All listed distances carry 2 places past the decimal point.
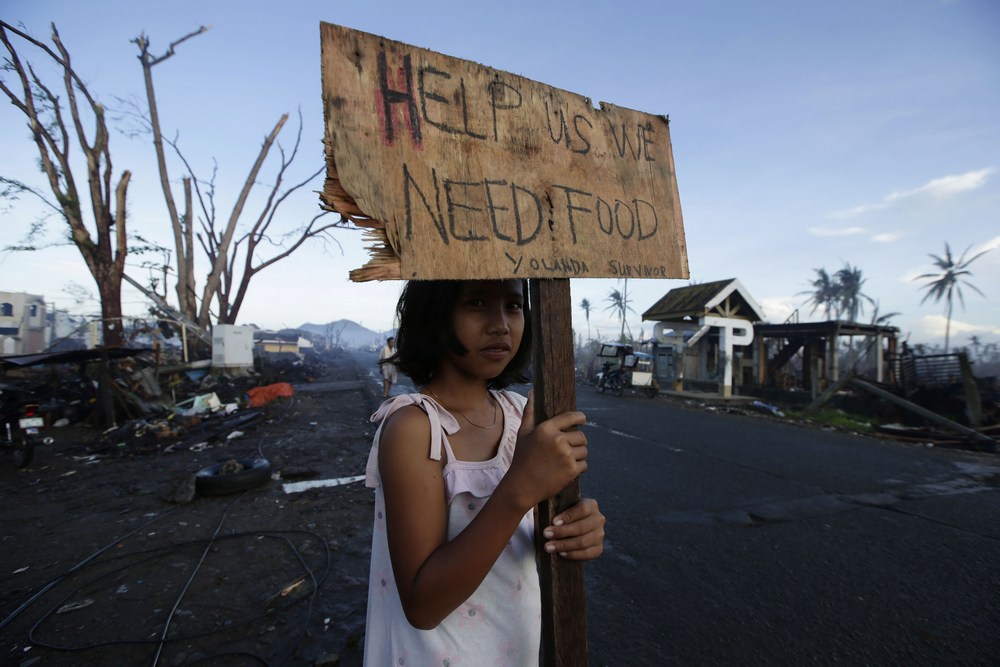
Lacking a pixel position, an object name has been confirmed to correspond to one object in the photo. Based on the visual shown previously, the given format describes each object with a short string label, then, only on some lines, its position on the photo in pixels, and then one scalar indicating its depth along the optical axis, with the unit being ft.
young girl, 2.84
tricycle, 55.21
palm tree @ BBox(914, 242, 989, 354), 125.49
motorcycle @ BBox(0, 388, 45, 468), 20.26
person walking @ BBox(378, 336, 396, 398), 34.45
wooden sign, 2.98
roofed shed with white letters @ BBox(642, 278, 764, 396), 53.52
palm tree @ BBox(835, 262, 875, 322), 167.94
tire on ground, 14.69
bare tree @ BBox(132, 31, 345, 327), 55.62
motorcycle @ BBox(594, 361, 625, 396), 54.62
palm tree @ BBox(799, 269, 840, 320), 174.19
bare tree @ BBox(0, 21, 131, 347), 41.16
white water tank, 50.52
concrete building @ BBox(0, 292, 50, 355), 87.45
